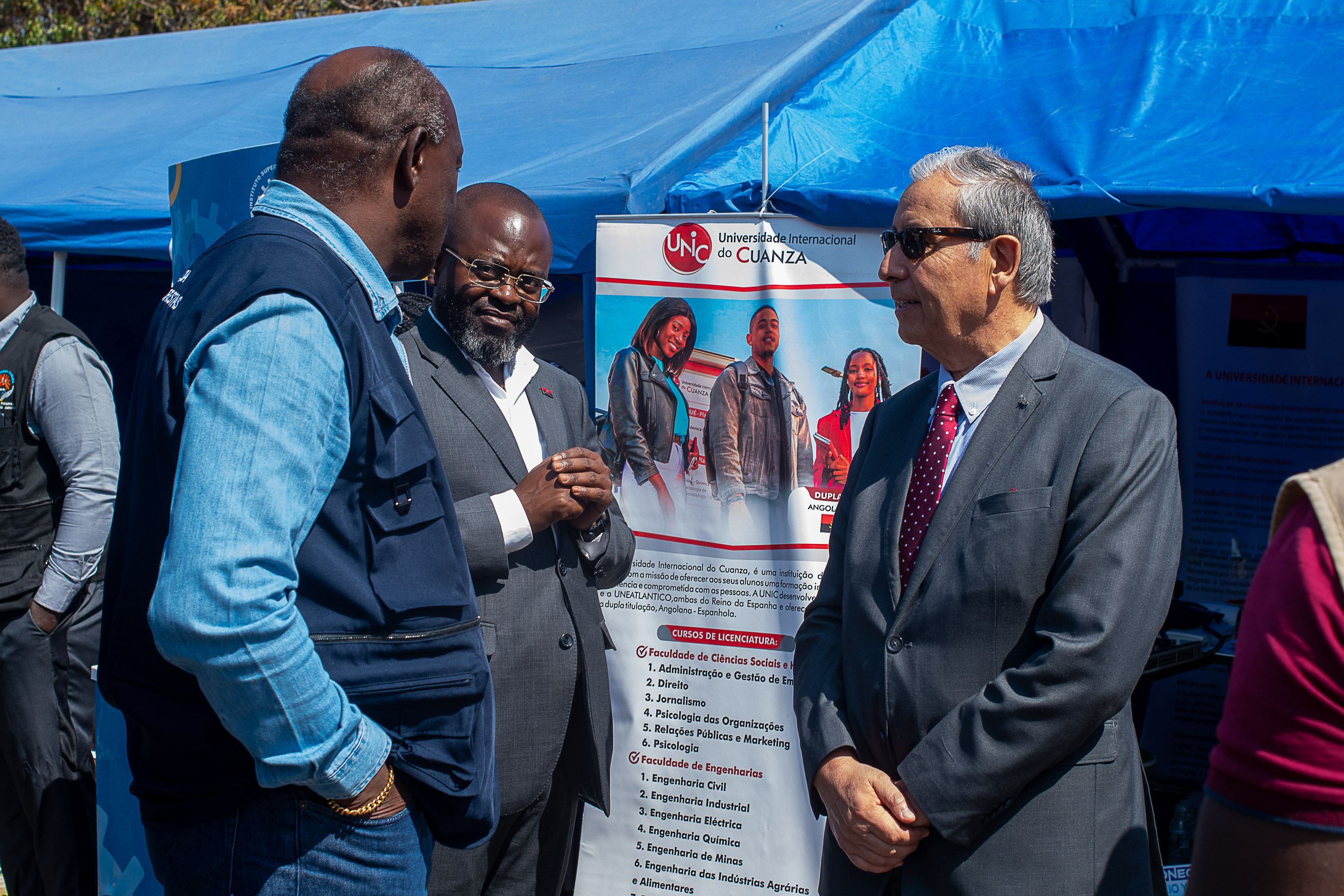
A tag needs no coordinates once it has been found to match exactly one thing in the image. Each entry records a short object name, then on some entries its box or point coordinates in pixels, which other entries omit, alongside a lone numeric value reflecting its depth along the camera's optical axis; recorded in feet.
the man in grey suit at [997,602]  5.34
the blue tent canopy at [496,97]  11.83
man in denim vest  3.95
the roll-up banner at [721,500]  9.26
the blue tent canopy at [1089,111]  8.45
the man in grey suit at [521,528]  7.55
